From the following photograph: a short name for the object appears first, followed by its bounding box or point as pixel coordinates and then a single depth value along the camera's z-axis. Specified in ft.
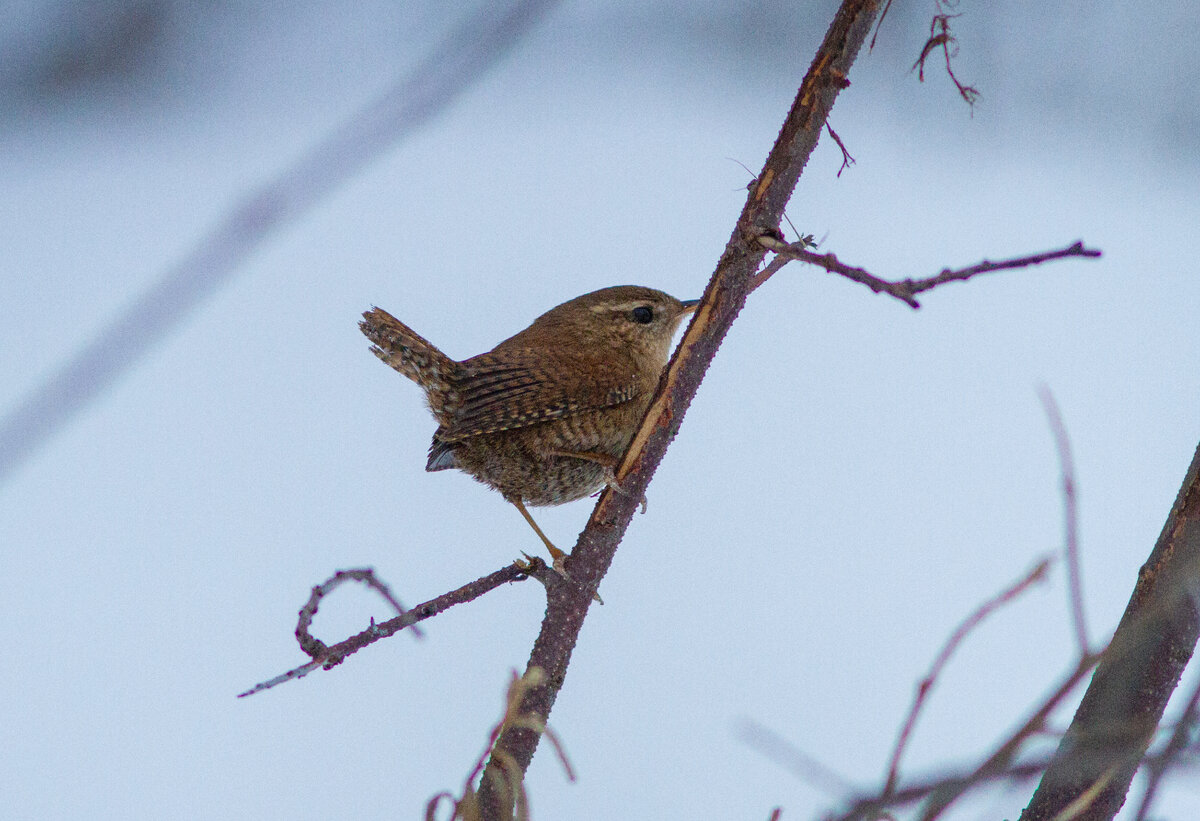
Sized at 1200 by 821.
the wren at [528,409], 16.86
